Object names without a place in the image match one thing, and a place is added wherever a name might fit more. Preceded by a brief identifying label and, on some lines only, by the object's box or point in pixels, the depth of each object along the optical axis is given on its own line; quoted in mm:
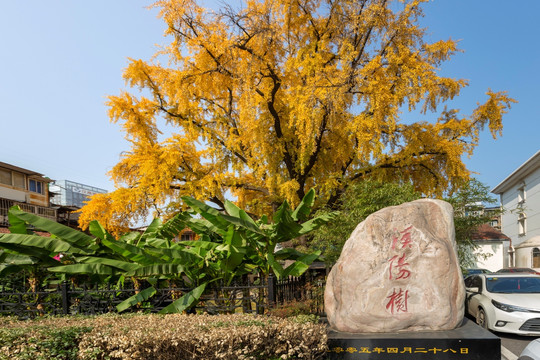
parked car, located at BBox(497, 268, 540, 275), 19592
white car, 8344
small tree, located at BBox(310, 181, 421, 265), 9227
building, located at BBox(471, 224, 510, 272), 31469
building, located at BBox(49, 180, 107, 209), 45456
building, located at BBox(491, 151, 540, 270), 27678
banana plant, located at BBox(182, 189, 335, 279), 7707
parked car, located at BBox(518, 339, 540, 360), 4304
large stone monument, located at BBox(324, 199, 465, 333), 6414
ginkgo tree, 13055
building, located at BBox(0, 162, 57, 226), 27750
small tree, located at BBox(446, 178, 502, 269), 12477
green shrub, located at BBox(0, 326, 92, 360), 5691
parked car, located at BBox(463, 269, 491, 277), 19019
